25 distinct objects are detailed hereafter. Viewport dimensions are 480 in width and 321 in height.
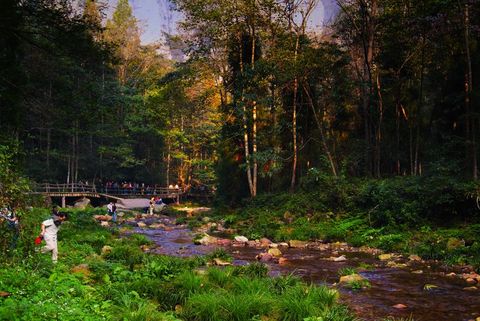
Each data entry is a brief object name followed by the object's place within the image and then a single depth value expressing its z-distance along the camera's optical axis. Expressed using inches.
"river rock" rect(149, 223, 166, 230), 1122.8
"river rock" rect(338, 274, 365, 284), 457.9
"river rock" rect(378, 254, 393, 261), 605.8
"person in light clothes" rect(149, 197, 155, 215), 1537.6
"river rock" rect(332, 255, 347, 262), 607.5
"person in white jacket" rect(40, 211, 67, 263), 438.9
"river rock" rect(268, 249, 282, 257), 651.5
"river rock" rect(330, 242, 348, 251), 719.3
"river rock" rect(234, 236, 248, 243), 808.1
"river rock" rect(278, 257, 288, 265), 588.0
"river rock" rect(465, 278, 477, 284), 452.8
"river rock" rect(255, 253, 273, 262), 613.6
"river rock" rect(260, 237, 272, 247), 774.8
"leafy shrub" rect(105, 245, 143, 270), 501.8
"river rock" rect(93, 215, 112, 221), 1225.5
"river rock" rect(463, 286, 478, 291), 424.2
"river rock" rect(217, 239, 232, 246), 787.4
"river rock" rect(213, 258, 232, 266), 547.5
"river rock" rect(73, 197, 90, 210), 1584.6
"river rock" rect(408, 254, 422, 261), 594.4
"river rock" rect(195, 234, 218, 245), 788.0
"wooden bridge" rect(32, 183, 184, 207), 1611.8
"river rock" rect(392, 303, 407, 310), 373.7
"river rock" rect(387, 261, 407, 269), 553.0
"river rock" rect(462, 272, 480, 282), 458.9
